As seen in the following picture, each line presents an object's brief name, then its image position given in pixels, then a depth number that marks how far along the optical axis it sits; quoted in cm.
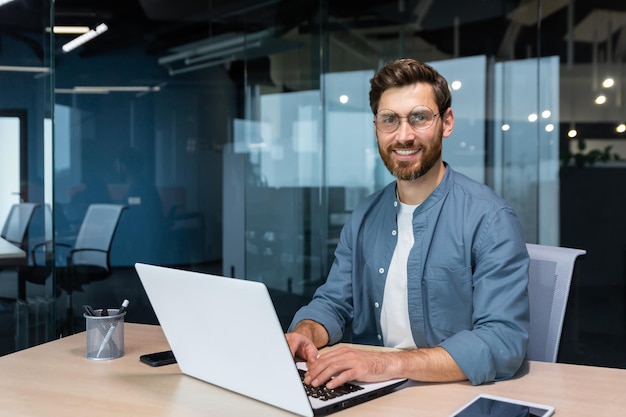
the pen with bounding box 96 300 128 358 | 175
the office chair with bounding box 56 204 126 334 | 484
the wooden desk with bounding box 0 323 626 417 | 135
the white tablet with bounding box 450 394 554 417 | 129
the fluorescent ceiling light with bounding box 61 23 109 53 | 475
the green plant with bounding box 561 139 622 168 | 445
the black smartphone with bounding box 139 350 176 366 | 169
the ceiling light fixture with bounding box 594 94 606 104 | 443
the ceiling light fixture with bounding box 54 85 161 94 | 478
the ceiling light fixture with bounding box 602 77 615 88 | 442
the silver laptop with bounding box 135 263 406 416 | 125
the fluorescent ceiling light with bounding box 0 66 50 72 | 375
